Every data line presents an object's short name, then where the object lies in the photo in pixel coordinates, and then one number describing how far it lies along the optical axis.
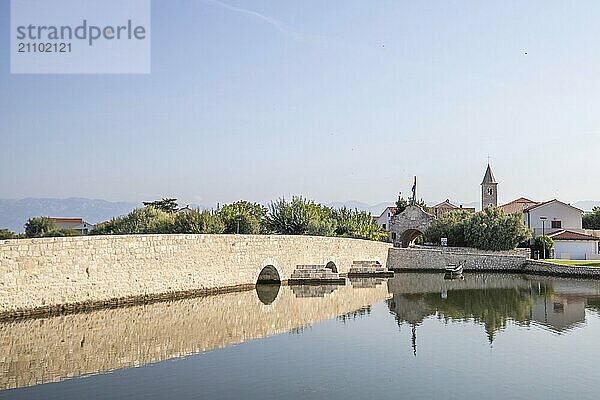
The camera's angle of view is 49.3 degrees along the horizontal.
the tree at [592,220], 54.06
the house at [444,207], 62.75
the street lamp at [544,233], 34.92
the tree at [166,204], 55.59
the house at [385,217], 66.43
